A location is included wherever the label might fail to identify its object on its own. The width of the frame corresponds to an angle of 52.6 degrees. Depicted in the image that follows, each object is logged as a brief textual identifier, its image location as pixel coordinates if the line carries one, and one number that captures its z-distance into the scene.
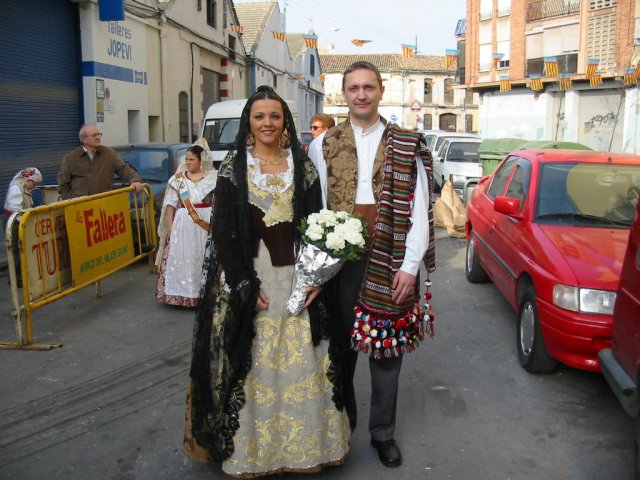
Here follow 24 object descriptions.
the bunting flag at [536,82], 30.33
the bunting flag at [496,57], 33.88
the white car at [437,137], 18.02
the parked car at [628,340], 3.09
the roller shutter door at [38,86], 11.01
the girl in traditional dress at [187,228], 6.48
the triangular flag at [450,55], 25.60
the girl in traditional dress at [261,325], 2.98
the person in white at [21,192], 7.30
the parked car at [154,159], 9.48
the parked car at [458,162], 15.15
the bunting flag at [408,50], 22.50
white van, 15.12
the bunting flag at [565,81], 28.20
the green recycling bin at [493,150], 13.50
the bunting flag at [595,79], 26.84
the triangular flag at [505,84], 32.94
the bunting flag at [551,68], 29.73
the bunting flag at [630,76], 24.61
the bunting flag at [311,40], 23.18
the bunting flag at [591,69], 26.94
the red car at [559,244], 4.22
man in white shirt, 3.09
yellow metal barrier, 5.34
